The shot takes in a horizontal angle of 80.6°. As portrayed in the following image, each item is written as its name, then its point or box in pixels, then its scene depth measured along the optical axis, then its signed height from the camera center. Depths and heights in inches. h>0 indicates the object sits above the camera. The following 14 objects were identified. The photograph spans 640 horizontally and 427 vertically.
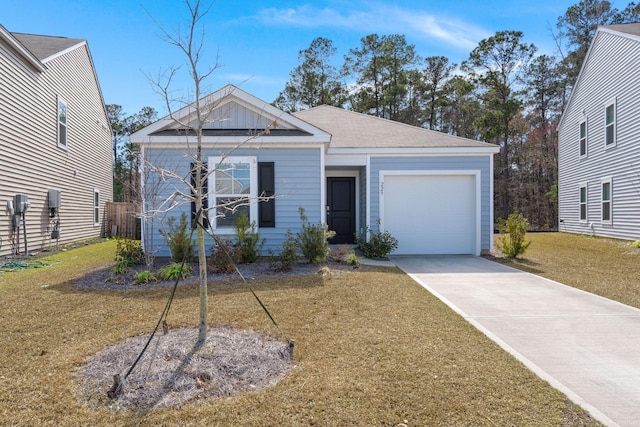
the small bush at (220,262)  294.2 -39.4
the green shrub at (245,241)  322.7 -25.0
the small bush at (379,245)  370.3 -33.3
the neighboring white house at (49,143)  379.9 +88.6
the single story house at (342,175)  343.0 +36.9
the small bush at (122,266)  286.0 -41.3
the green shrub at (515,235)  366.9 -23.4
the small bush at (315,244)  318.7 -27.1
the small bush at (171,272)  276.2 -44.2
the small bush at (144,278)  262.8 -45.5
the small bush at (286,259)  299.3 -37.9
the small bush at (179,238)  310.5 -21.6
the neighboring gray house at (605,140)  487.2 +106.2
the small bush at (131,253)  311.6 -33.7
